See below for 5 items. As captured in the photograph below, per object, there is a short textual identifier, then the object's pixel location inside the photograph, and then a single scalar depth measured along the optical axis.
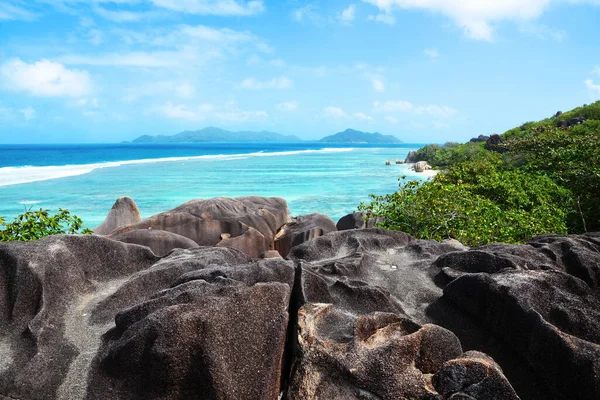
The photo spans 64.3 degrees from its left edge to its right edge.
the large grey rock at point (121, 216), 14.25
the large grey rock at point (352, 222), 14.16
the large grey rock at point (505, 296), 3.65
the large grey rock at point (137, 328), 3.40
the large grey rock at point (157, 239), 9.31
